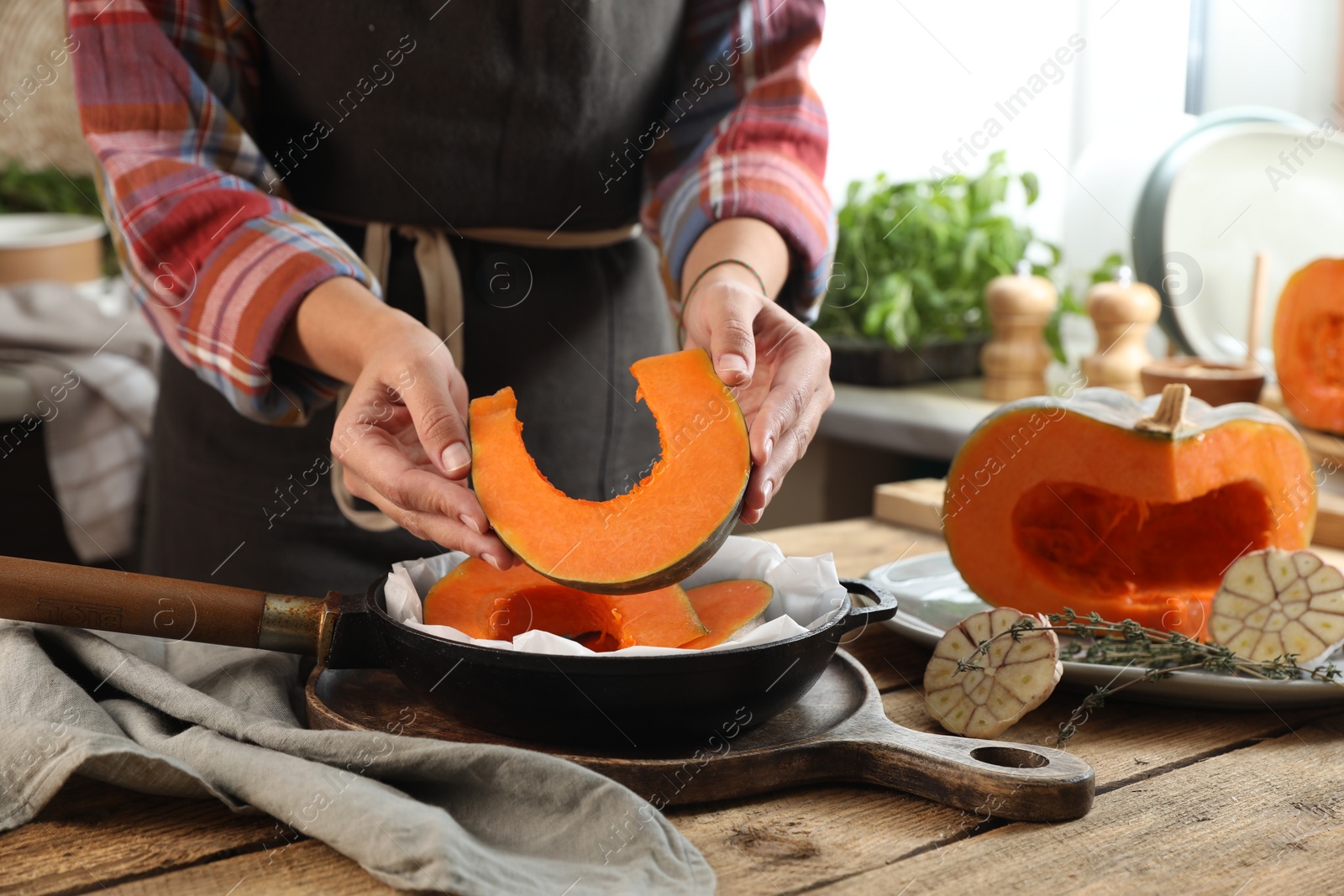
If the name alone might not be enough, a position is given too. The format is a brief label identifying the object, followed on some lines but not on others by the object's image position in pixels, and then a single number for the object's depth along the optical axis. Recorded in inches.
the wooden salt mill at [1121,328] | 73.4
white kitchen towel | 85.3
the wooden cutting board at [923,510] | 53.8
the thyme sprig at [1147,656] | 31.3
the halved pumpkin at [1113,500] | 37.3
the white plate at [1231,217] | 77.9
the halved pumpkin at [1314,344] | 65.1
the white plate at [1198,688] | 31.6
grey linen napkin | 23.5
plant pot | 93.1
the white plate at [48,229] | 103.9
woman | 38.6
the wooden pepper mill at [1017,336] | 83.0
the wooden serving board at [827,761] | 26.4
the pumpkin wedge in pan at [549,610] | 30.0
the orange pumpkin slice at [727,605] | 29.9
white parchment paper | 27.2
